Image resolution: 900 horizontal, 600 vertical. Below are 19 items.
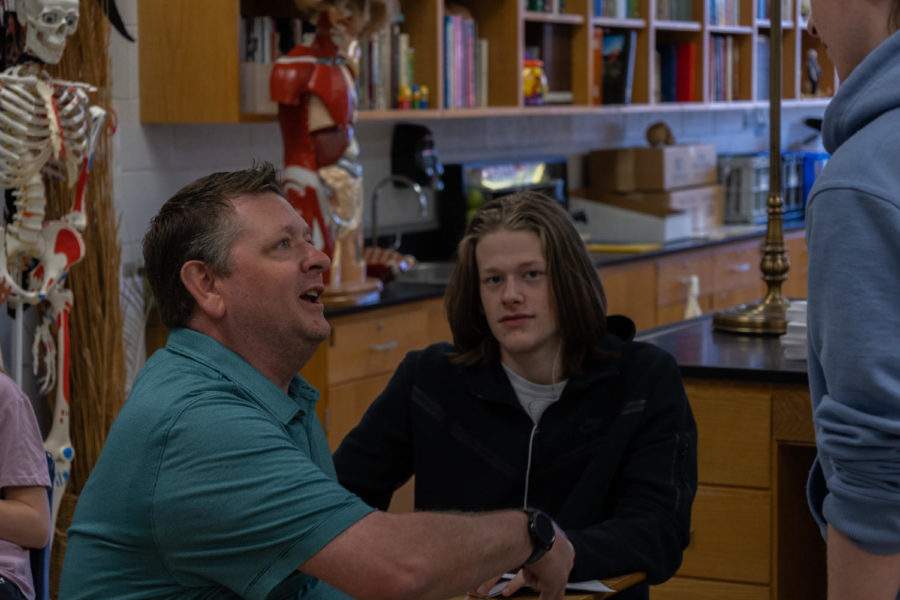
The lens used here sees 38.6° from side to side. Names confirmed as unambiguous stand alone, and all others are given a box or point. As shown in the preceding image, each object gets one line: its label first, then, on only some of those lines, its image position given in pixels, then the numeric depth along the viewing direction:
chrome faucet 4.53
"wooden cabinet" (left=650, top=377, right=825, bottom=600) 2.60
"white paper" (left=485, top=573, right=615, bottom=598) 1.68
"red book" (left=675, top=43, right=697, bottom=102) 6.12
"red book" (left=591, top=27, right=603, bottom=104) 5.52
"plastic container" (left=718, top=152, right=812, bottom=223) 6.46
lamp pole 2.97
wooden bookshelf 3.81
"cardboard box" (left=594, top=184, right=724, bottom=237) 5.87
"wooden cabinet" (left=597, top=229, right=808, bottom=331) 5.11
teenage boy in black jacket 2.00
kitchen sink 4.82
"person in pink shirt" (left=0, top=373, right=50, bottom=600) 2.06
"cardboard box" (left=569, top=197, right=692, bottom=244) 5.62
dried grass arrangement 3.37
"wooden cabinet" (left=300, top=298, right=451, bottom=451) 3.74
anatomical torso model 3.72
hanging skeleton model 2.90
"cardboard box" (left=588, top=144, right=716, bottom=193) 5.87
